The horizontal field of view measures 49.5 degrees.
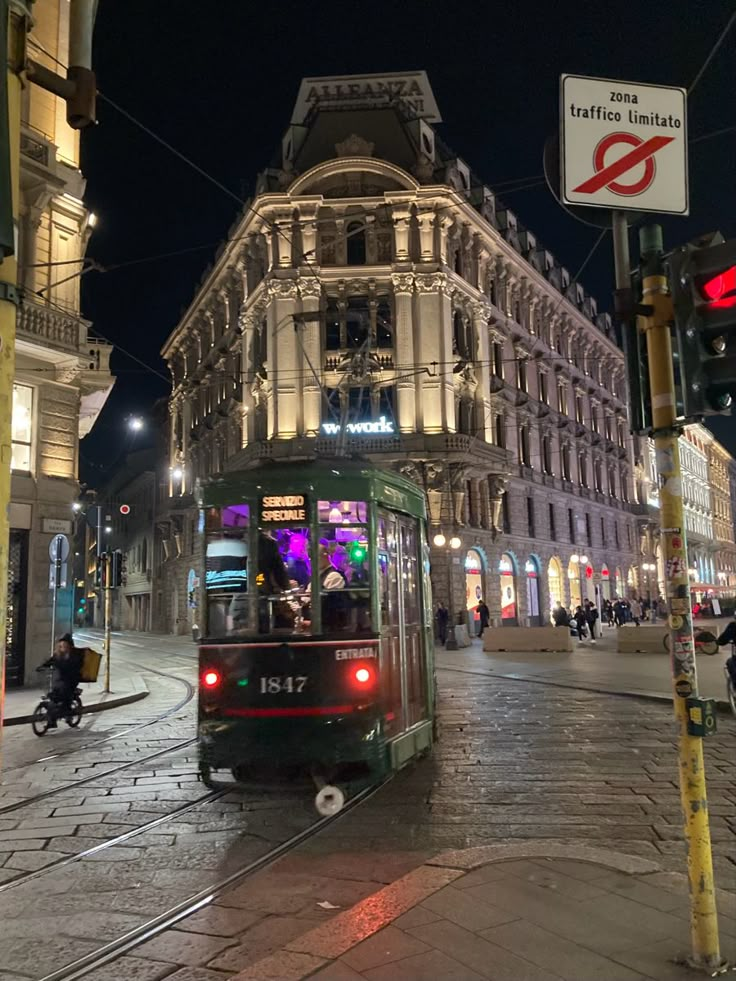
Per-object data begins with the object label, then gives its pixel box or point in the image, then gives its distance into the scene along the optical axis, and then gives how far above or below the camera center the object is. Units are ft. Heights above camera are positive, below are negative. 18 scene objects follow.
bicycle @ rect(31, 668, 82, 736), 40.59 -5.33
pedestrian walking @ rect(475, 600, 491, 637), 107.04 -2.19
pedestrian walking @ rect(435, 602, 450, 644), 100.38 -2.83
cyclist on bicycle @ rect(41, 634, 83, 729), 40.91 -3.40
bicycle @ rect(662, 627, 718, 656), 31.94 -2.02
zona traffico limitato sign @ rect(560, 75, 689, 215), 13.47 +7.57
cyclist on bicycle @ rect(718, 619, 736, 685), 38.14 -2.16
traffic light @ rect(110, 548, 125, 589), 61.26 +2.96
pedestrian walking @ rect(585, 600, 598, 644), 104.26 -2.74
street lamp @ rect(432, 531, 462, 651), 105.44 +7.42
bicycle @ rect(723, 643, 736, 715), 38.91 -4.16
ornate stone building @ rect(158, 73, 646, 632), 111.34 +39.51
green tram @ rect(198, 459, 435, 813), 23.68 -0.76
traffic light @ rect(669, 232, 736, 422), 12.62 +4.18
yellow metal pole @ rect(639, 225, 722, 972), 11.94 +0.00
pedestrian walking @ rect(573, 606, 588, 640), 104.56 -3.12
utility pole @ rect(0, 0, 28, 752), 8.66 +4.15
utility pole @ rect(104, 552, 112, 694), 58.80 +1.10
